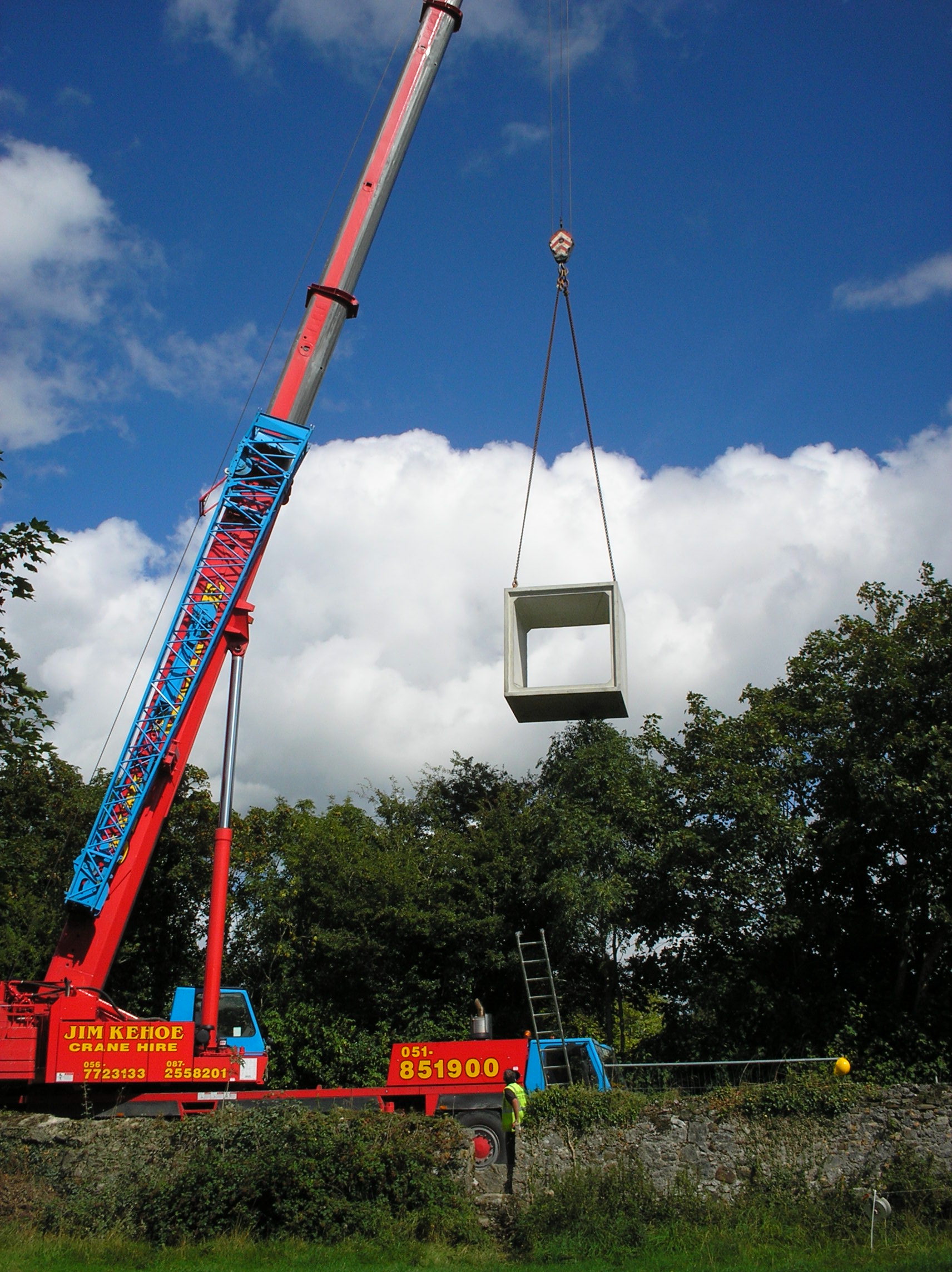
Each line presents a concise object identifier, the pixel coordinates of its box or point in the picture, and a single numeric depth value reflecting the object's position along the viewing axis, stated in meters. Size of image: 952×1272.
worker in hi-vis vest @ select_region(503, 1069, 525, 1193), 10.66
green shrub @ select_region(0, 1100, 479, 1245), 10.45
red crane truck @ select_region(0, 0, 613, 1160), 13.17
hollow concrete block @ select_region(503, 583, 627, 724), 12.41
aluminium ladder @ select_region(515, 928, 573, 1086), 13.28
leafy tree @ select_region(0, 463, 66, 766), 11.02
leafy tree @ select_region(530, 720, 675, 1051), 22.17
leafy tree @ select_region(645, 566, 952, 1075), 19.84
